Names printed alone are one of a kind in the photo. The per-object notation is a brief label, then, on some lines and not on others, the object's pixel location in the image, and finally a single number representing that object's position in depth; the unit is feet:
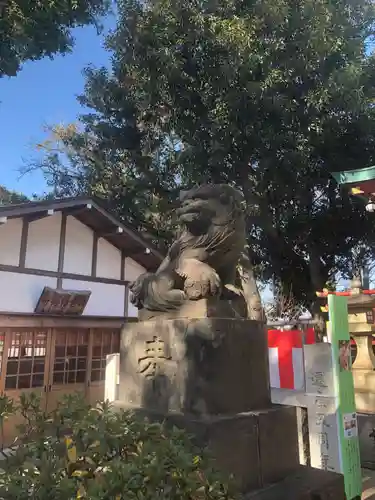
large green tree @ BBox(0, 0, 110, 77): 17.17
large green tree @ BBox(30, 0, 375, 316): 29.37
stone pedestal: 9.00
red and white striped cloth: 18.54
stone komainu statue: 10.61
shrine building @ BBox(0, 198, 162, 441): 26.94
